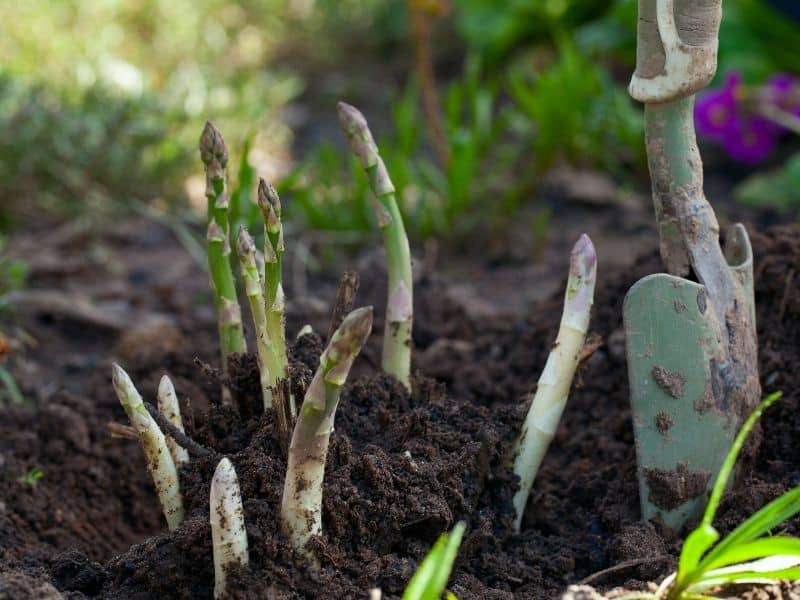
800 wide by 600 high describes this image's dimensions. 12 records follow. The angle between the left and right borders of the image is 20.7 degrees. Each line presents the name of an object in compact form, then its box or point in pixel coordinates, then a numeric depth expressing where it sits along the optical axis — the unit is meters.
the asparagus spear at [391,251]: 1.03
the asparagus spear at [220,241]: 1.03
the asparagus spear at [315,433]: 0.91
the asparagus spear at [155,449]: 0.98
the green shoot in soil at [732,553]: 0.93
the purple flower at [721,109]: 1.70
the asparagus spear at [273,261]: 0.98
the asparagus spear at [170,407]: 1.02
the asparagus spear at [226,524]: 0.95
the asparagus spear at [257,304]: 0.99
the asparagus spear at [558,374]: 1.02
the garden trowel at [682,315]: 1.01
